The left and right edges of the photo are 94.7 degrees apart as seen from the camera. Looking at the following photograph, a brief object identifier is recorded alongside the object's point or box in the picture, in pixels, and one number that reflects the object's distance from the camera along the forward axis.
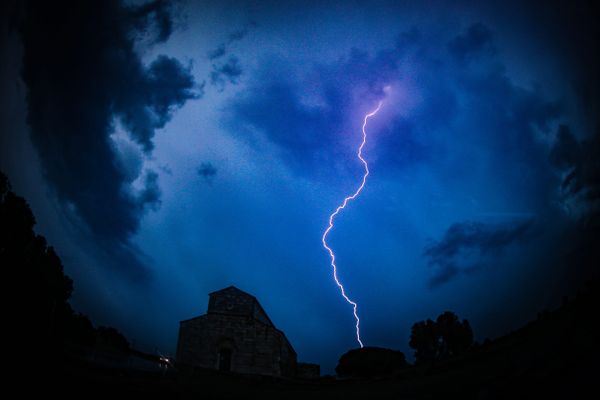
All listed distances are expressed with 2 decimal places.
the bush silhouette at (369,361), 46.66
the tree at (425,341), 48.53
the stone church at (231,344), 27.98
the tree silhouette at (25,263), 20.45
